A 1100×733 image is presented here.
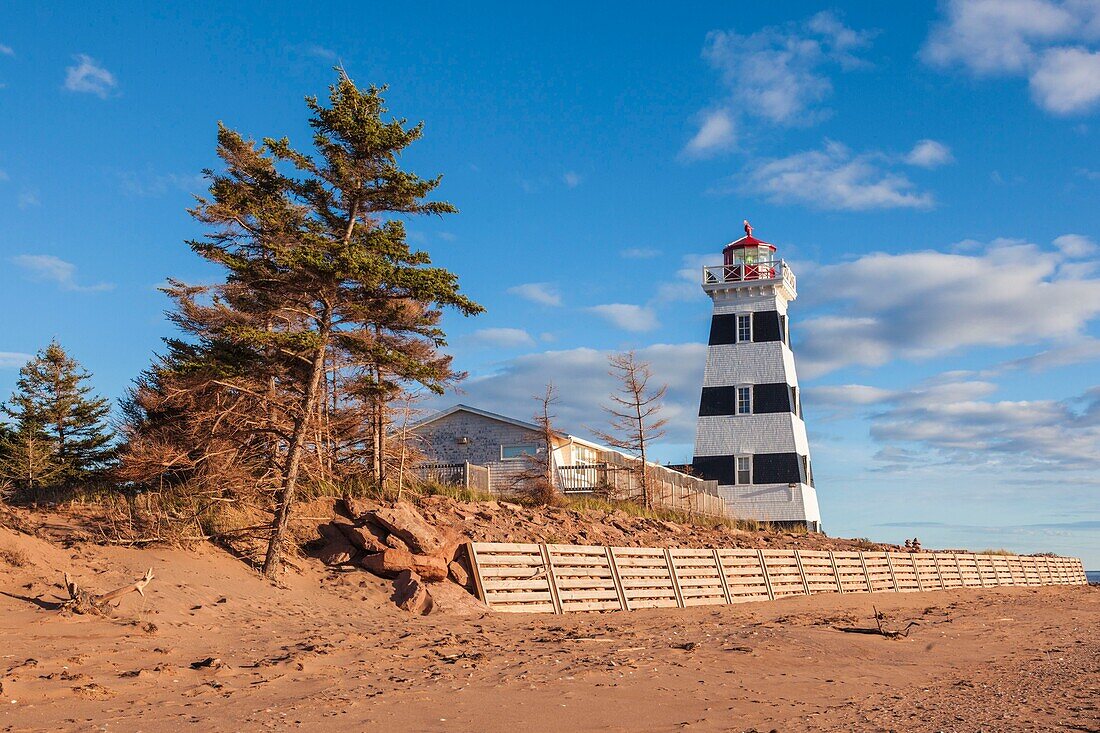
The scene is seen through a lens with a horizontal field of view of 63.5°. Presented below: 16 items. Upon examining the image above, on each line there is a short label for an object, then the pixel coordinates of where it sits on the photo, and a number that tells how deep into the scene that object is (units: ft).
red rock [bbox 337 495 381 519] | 59.21
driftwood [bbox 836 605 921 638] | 49.01
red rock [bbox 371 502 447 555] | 55.01
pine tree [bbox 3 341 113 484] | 87.51
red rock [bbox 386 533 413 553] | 54.70
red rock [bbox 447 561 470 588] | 54.95
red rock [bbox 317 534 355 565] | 54.70
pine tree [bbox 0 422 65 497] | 81.15
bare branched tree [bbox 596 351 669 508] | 114.73
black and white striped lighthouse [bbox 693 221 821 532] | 126.62
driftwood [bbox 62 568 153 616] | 37.81
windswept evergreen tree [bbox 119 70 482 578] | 53.52
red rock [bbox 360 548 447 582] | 53.81
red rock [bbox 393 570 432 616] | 50.49
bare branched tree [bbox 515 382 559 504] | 90.54
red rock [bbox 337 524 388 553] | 54.95
